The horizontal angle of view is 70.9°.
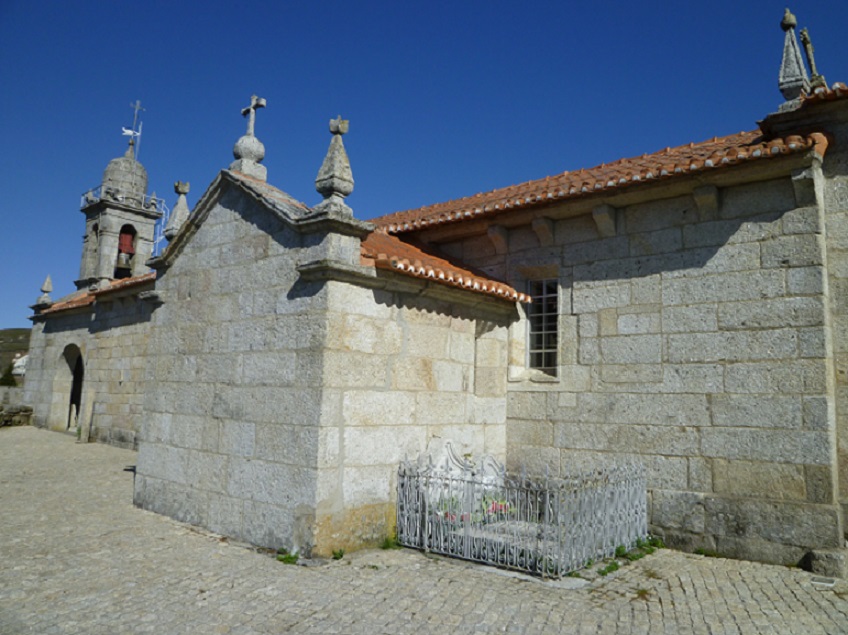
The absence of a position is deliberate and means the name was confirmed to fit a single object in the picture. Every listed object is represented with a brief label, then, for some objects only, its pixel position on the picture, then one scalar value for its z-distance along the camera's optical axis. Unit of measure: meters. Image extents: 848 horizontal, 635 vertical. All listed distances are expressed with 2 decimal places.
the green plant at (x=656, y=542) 6.51
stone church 5.95
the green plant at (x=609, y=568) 5.48
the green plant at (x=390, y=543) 6.22
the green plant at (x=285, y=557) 5.62
